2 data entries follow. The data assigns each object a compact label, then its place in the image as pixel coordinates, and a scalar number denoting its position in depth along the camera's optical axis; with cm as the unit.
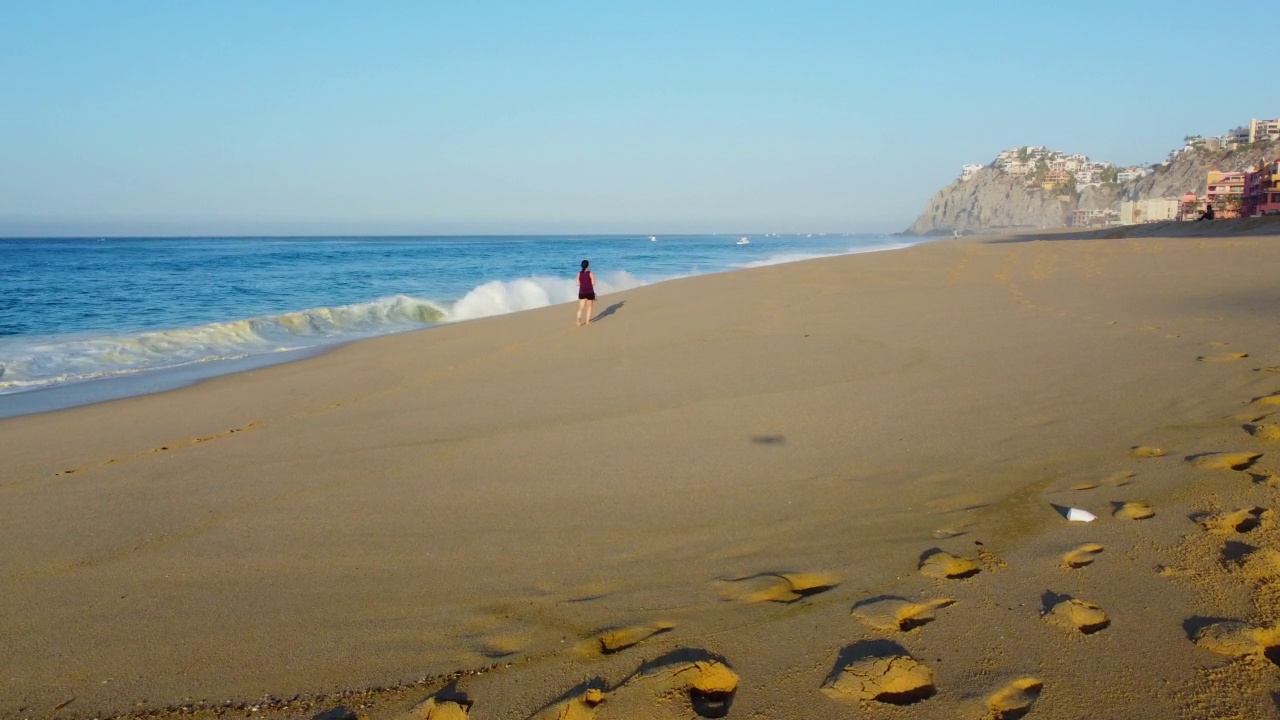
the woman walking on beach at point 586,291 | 1252
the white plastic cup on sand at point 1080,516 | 328
